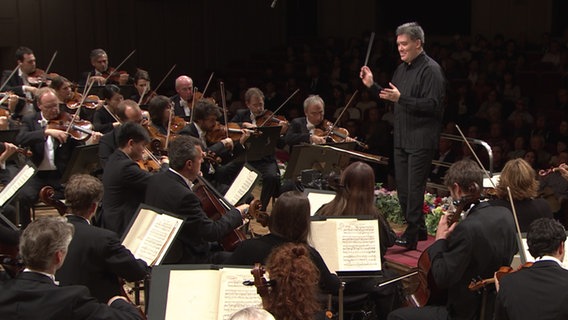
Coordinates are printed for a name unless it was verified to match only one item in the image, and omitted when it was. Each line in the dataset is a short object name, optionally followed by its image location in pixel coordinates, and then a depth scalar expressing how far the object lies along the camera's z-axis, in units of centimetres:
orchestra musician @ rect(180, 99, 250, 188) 1370
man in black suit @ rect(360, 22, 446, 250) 1111
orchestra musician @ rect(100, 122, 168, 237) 1063
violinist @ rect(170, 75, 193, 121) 1614
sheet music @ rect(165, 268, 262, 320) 712
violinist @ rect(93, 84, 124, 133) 1587
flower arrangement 1354
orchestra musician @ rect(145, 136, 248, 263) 924
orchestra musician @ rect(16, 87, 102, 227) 1339
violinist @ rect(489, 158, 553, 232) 933
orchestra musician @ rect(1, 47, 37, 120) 1744
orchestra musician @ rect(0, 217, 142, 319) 632
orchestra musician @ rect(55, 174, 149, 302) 780
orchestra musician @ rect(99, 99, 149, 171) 1221
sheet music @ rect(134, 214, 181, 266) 840
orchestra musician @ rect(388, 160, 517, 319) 817
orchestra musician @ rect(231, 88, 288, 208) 1495
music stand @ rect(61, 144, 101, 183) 1243
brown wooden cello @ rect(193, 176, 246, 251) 985
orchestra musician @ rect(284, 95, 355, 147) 1462
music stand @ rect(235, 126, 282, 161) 1445
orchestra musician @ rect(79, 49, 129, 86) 1978
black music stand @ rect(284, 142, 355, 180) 1323
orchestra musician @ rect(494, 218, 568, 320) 711
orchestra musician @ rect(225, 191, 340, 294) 786
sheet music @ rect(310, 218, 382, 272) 853
